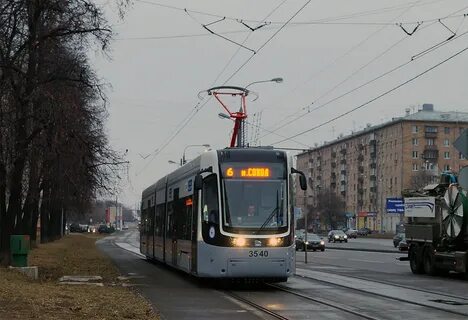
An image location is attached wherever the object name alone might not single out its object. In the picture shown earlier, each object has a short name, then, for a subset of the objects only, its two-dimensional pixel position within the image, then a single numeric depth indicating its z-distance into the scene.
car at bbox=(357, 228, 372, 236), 109.05
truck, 23.44
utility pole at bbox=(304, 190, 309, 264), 28.84
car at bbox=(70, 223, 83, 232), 120.24
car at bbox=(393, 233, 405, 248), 54.59
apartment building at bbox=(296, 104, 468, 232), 117.94
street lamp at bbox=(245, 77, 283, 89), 34.41
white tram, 16.88
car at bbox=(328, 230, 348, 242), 72.81
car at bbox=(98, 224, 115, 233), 115.49
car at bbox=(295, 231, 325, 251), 49.16
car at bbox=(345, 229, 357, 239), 98.52
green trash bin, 20.72
